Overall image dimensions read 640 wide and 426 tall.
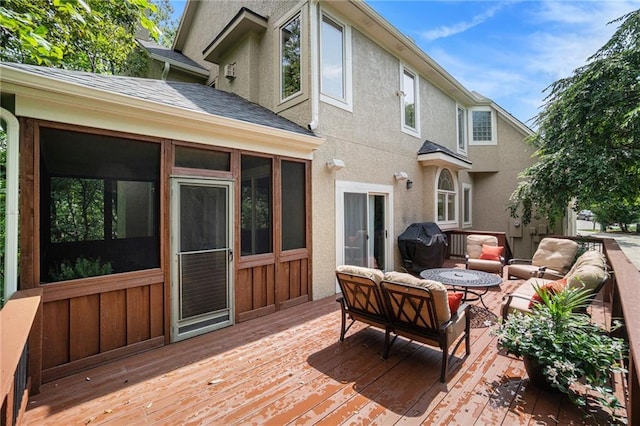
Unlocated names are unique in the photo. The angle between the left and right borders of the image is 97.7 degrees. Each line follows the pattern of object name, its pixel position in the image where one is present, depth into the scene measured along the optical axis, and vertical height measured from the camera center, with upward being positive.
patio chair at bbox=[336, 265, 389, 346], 3.46 -1.07
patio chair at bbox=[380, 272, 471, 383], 3.00 -1.14
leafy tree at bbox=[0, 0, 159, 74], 3.05 +4.85
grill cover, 7.59 -0.95
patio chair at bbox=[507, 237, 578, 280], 6.05 -1.08
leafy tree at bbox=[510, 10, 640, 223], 6.86 +2.08
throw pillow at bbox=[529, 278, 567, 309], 3.67 -1.00
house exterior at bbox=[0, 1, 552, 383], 3.24 +0.67
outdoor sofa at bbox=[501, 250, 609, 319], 3.48 -0.87
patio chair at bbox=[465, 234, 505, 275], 6.93 -1.08
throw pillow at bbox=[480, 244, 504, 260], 7.20 -1.01
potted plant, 2.49 -1.29
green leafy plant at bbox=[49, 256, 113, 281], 3.27 -0.65
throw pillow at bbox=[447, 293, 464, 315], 3.31 -1.04
